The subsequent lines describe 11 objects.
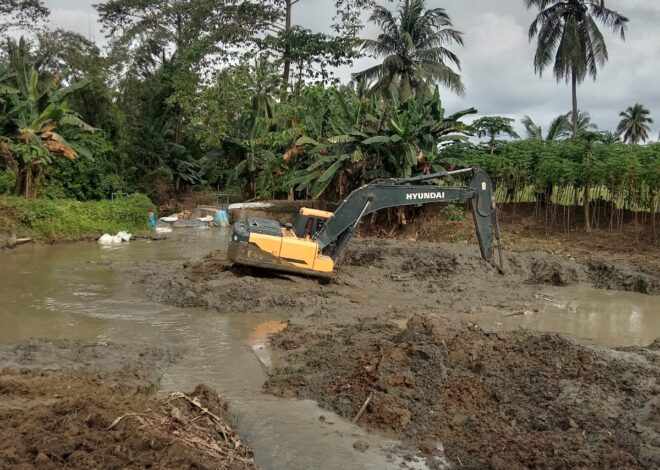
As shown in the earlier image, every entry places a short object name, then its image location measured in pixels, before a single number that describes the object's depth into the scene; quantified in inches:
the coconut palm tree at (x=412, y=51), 1191.6
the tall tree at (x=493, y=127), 849.5
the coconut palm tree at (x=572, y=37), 1100.5
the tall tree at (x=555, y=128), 1284.4
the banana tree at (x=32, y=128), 749.3
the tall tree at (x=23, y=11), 1168.8
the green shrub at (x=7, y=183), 902.4
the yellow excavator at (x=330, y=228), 420.5
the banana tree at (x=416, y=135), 765.3
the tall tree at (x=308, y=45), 1190.9
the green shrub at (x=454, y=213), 772.0
